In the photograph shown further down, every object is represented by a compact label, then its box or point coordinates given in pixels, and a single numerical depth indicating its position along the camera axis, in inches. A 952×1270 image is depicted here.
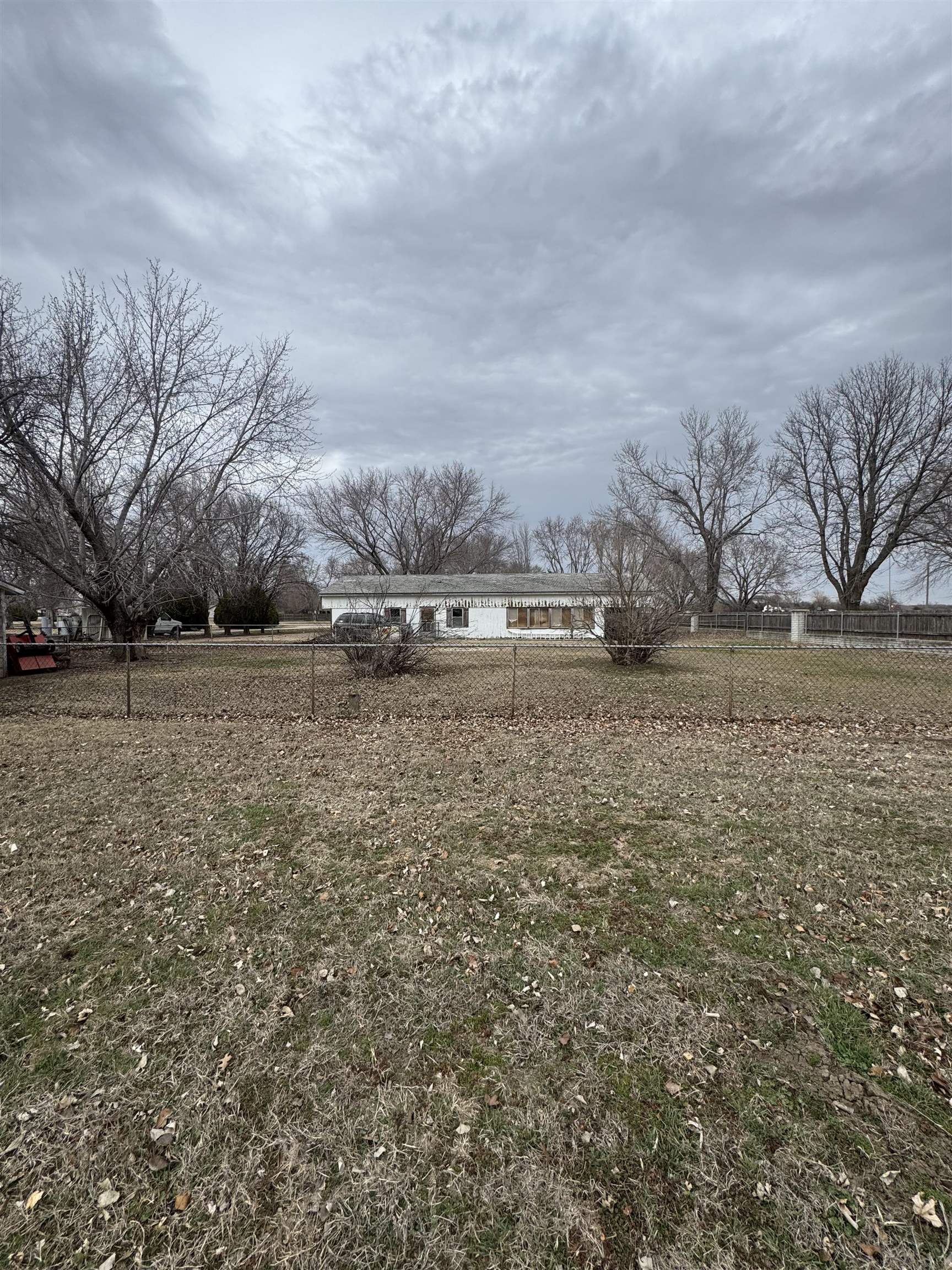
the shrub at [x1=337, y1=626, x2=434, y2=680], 434.6
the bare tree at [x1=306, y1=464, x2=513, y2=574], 1579.7
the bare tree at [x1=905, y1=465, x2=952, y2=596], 951.0
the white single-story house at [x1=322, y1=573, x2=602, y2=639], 1011.9
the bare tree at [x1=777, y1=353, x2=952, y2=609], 999.0
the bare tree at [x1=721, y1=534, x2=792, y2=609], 1526.8
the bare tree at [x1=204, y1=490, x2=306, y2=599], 1409.9
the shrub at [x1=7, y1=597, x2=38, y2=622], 805.6
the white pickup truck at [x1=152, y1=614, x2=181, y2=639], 1272.1
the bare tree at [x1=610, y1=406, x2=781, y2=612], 1492.4
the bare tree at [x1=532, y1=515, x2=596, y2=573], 2062.0
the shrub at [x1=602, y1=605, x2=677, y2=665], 481.4
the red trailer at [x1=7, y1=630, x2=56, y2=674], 499.8
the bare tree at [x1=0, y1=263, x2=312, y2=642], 518.0
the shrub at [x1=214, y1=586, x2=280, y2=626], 1443.3
